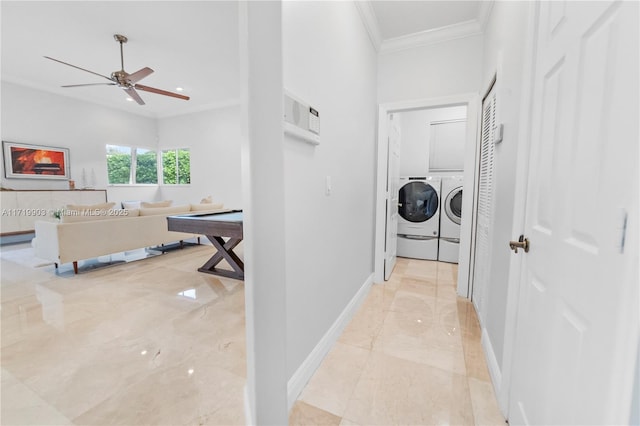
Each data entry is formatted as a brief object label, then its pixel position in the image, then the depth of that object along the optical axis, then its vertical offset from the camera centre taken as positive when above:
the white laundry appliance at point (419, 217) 3.90 -0.35
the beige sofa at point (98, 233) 3.09 -0.56
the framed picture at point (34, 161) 4.81 +0.52
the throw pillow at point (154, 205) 4.43 -0.25
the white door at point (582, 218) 0.54 -0.06
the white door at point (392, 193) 3.03 +0.00
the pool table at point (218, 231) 2.76 -0.44
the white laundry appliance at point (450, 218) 3.73 -0.35
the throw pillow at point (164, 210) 3.88 -0.30
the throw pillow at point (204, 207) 4.50 -0.28
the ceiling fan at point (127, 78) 3.22 +1.40
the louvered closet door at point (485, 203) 2.02 -0.07
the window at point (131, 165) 6.37 +0.63
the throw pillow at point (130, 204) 6.18 -0.34
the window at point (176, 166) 6.82 +0.63
